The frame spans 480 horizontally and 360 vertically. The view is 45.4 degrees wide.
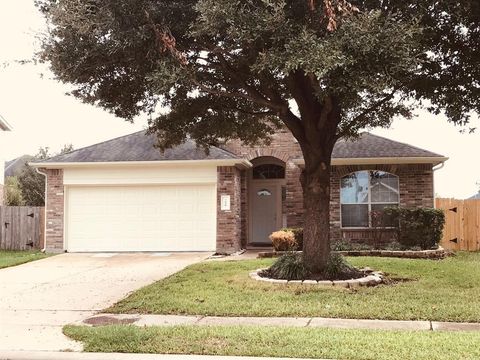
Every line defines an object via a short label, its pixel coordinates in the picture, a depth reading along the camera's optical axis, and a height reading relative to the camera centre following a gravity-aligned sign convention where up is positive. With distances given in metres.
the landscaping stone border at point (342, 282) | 10.21 -1.29
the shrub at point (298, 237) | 17.12 -0.80
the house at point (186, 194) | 18.34 +0.53
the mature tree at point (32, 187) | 32.24 +1.31
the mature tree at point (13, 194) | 29.34 +0.85
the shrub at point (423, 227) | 16.88 -0.50
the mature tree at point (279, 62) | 8.05 +2.50
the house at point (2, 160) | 25.82 +2.26
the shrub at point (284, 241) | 16.80 -0.90
